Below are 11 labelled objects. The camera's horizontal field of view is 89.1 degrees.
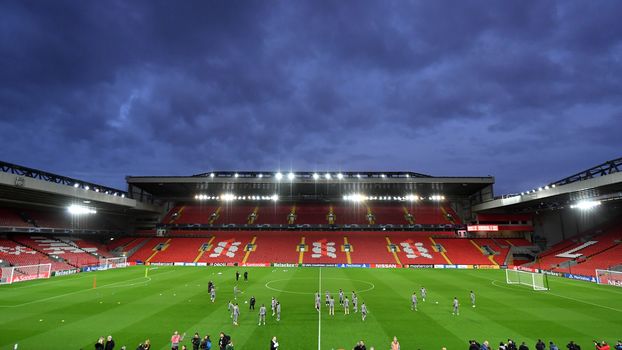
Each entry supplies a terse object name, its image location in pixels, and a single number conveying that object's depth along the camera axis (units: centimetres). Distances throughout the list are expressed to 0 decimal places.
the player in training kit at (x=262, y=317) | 2052
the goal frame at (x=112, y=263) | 5297
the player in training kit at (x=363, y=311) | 2170
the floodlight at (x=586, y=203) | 4506
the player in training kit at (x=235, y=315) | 2036
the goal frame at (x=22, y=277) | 3609
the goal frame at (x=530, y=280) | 3500
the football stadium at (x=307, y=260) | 1973
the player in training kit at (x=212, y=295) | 2670
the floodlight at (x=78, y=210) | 5568
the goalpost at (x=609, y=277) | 3662
